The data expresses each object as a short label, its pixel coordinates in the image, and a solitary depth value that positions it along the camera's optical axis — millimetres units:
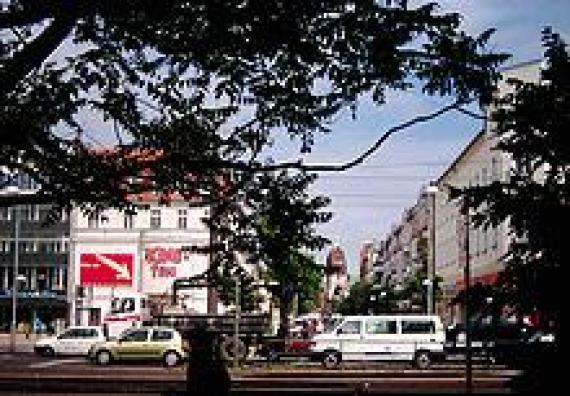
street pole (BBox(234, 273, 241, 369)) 39225
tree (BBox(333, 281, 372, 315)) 103000
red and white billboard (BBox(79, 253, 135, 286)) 73562
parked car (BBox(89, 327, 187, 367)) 42562
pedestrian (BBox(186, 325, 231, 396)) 9453
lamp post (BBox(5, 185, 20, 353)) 56719
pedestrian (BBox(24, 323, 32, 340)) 79325
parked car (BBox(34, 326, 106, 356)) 49844
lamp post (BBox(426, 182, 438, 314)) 69625
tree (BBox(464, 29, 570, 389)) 7965
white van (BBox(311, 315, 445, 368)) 41594
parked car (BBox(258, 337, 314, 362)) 41688
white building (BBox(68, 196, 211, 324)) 74188
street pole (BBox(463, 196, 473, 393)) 8234
